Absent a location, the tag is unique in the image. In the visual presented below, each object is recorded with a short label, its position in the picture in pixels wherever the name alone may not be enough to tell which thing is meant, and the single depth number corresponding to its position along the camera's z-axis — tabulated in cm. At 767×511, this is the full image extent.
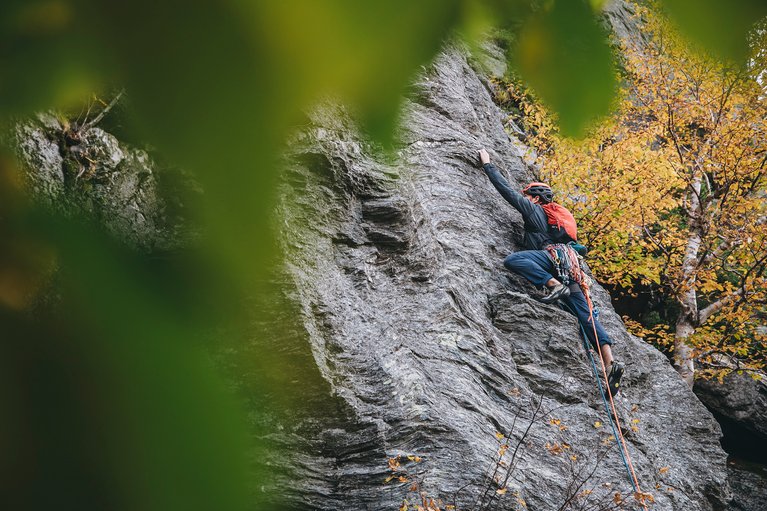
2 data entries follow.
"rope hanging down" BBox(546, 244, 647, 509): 1271
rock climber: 1360
